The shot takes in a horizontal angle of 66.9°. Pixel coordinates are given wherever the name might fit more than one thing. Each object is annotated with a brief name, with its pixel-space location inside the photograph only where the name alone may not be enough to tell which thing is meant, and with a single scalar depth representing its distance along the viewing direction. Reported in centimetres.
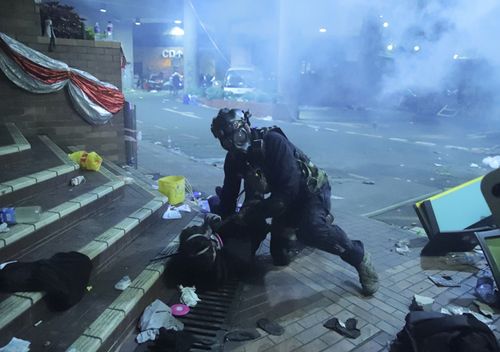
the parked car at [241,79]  2216
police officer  346
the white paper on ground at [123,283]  315
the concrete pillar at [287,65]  1727
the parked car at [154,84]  3791
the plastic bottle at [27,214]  342
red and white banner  546
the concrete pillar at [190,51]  2655
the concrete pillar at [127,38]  3688
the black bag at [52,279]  270
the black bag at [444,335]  242
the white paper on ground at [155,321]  287
